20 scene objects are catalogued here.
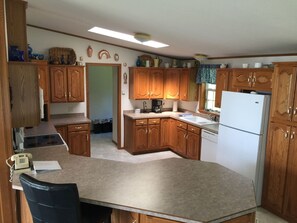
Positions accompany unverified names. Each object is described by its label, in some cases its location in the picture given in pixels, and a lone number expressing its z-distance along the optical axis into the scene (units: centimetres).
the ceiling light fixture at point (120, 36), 428
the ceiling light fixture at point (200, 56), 491
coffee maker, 611
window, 549
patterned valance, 509
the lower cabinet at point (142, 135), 552
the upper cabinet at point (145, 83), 566
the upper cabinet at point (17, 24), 270
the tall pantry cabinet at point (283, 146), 304
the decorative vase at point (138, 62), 580
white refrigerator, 337
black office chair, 156
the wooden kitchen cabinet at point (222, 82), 431
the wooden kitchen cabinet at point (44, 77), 447
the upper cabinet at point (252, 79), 348
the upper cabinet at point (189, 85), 572
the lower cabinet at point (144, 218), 171
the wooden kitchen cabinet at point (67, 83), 474
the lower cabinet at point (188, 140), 488
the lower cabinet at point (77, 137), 467
